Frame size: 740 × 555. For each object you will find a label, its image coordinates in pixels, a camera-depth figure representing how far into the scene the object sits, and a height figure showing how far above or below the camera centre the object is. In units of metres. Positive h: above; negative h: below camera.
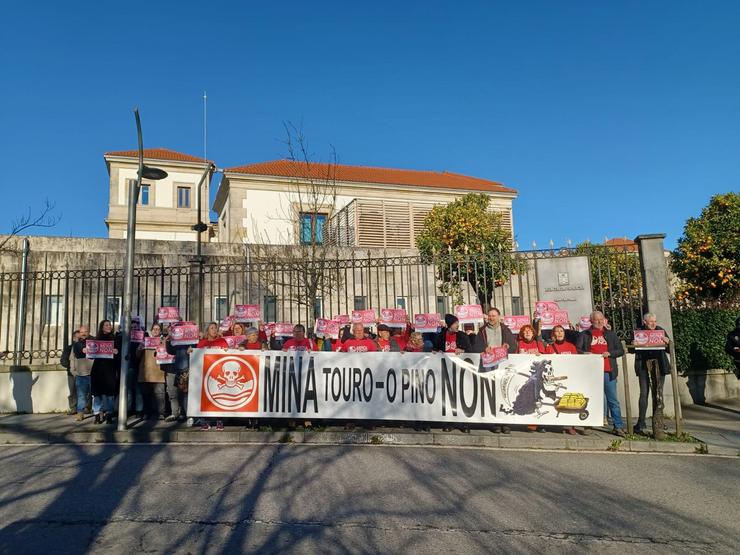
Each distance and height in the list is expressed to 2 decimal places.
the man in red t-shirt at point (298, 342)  8.52 -0.05
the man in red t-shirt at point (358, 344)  8.55 -0.10
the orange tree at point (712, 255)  14.62 +2.09
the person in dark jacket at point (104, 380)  9.09 -0.63
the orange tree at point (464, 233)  13.55 +3.73
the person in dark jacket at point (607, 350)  8.24 -0.30
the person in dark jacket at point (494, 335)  8.55 -0.02
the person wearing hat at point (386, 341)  8.94 -0.07
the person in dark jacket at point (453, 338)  8.63 -0.05
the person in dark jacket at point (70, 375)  9.79 -0.58
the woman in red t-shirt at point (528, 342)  8.33 -0.15
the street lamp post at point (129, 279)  8.39 +1.10
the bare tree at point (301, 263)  12.62 +1.95
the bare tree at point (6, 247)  13.72 +2.91
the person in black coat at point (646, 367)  8.15 -0.59
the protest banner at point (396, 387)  7.89 -0.78
